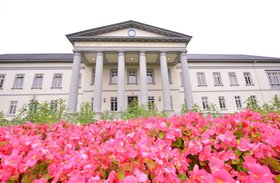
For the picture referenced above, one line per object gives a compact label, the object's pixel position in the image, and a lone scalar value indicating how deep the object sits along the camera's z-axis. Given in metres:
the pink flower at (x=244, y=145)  1.34
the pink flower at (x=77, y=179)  0.89
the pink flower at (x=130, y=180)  0.82
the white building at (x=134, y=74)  17.62
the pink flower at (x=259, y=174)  0.82
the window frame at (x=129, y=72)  21.68
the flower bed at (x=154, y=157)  0.97
